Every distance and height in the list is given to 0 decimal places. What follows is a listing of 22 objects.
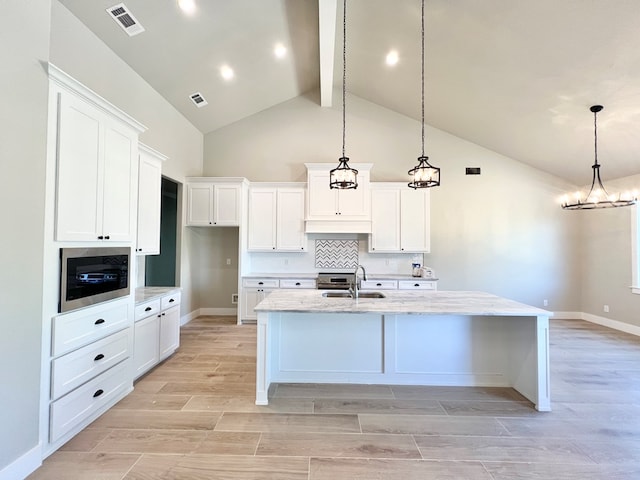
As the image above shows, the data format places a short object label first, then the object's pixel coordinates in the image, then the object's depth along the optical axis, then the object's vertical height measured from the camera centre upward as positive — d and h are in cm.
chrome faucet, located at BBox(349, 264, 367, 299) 283 -44
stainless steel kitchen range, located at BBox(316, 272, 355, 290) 492 -61
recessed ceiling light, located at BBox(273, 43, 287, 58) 405 +288
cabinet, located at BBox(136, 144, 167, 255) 316 +53
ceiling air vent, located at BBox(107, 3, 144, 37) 278 +233
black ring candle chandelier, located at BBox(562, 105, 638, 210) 366 +86
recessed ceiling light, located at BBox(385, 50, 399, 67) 403 +279
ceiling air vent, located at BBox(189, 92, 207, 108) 443 +236
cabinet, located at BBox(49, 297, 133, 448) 185 -90
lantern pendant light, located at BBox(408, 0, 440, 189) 266 +69
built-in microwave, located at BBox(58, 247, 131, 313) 191 -24
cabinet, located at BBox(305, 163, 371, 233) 500 +72
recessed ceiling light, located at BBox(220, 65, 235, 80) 409 +259
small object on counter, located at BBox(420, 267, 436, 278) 492 -44
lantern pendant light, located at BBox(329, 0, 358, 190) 282 +71
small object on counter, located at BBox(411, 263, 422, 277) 501 -41
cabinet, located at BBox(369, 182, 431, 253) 505 +53
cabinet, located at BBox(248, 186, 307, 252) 513 +46
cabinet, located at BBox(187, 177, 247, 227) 493 +75
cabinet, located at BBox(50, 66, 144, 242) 187 +60
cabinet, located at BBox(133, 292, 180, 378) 280 -96
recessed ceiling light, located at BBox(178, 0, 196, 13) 294 +255
